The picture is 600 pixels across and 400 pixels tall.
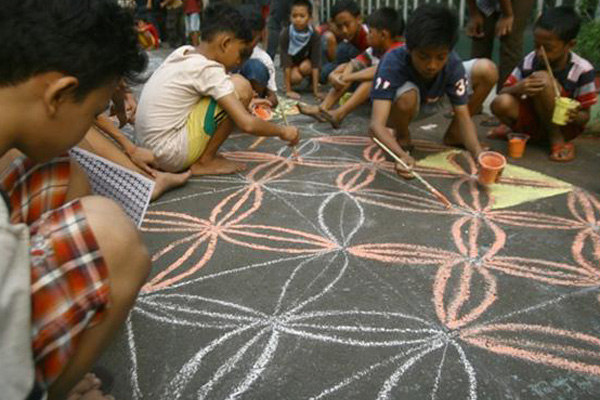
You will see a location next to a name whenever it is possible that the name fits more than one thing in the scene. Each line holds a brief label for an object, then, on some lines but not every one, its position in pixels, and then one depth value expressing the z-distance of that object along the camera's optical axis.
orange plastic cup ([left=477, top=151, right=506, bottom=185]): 2.46
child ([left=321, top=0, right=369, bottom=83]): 4.39
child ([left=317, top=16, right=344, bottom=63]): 5.34
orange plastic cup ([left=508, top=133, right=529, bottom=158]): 2.98
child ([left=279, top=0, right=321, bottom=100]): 4.91
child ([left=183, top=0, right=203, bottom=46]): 8.95
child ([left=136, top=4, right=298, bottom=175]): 2.61
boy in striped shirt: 2.77
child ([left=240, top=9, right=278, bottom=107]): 4.37
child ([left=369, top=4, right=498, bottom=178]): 2.56
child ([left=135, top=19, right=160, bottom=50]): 8.04
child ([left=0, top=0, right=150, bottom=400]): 0.86
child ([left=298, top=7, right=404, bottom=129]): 3.72
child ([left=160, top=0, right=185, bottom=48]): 9.80
